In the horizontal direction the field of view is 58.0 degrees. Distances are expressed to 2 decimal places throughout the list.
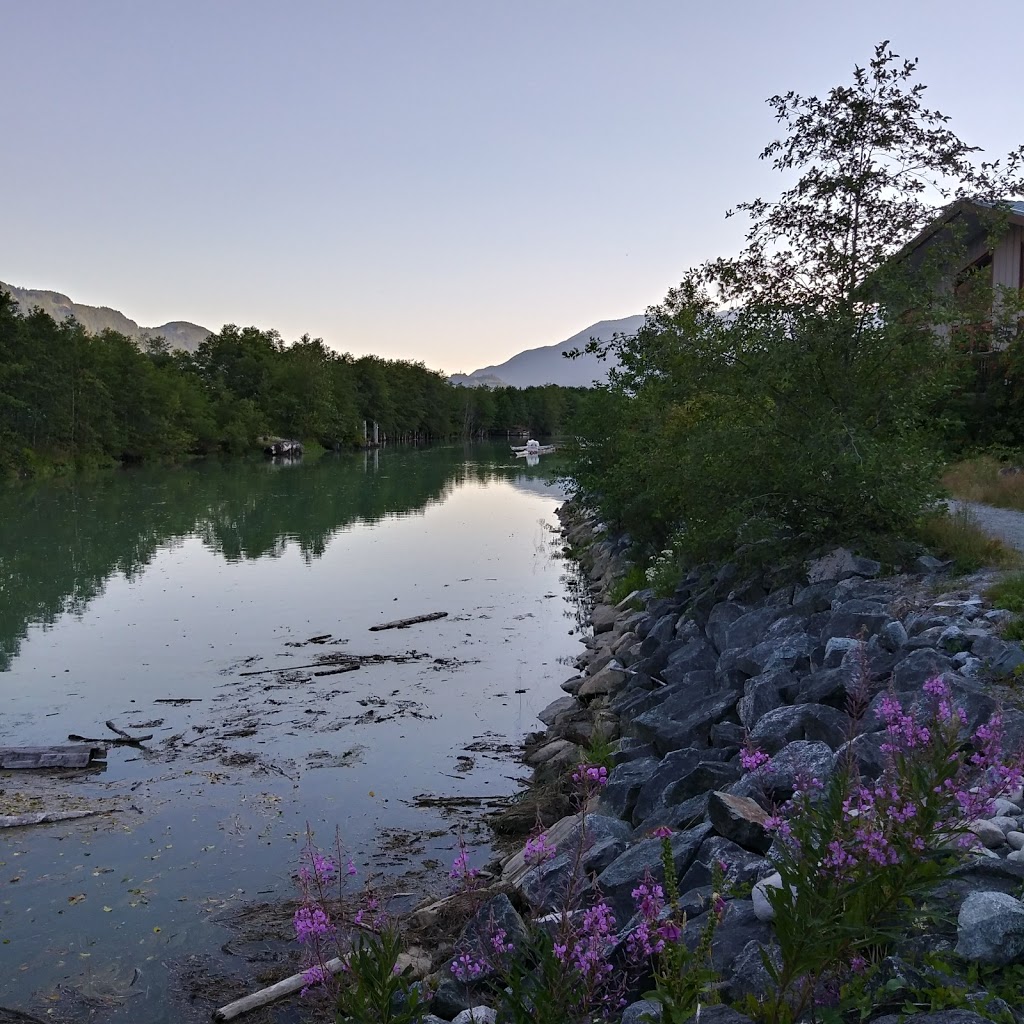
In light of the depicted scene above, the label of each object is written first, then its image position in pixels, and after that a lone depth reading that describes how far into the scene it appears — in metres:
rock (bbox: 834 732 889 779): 4.56
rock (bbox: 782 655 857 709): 6.02
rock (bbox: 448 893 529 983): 3.74
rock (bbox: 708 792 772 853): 4.55
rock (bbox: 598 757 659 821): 6.64
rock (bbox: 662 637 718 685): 9.47
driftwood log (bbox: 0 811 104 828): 7.83
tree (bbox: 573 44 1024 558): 9.38
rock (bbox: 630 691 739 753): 7.30
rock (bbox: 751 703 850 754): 5.29
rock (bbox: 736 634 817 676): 7.46
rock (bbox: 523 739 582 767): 9.01
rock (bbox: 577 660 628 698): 10.84
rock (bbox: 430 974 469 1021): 4.29
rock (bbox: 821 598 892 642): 7.12
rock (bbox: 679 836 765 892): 4.18
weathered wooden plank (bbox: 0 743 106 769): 9.27
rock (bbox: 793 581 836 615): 8.60
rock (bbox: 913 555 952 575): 8.63
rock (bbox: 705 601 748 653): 9.50
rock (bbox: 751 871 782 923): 3.67
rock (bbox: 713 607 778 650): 9.02
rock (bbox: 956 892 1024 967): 3.05
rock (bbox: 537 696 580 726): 10.92
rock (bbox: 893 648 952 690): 5.69
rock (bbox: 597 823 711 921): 4.62
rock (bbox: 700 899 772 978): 3.58
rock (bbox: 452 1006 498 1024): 3.80
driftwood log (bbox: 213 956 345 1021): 5.26
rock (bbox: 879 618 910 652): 6.69
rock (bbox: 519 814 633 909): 4.96
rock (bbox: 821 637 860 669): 6.77
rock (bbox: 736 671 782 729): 6.66
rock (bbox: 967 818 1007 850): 3.83
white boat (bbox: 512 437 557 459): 96.47
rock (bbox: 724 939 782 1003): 3.25
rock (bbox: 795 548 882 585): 8.92
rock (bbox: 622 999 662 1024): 3.36
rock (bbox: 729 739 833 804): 4.79
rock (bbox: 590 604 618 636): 14.89
